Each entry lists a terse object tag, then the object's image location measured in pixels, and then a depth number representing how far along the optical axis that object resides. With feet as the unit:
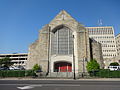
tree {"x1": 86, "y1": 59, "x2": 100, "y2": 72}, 93.30
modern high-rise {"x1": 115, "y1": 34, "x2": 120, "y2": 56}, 332.12
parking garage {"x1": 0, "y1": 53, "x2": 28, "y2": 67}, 350.84
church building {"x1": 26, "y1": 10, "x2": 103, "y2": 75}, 105.91
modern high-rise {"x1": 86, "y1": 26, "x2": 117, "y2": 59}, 370.08
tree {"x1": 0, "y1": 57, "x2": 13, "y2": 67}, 217.77
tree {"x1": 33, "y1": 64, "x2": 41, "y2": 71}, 98.93
